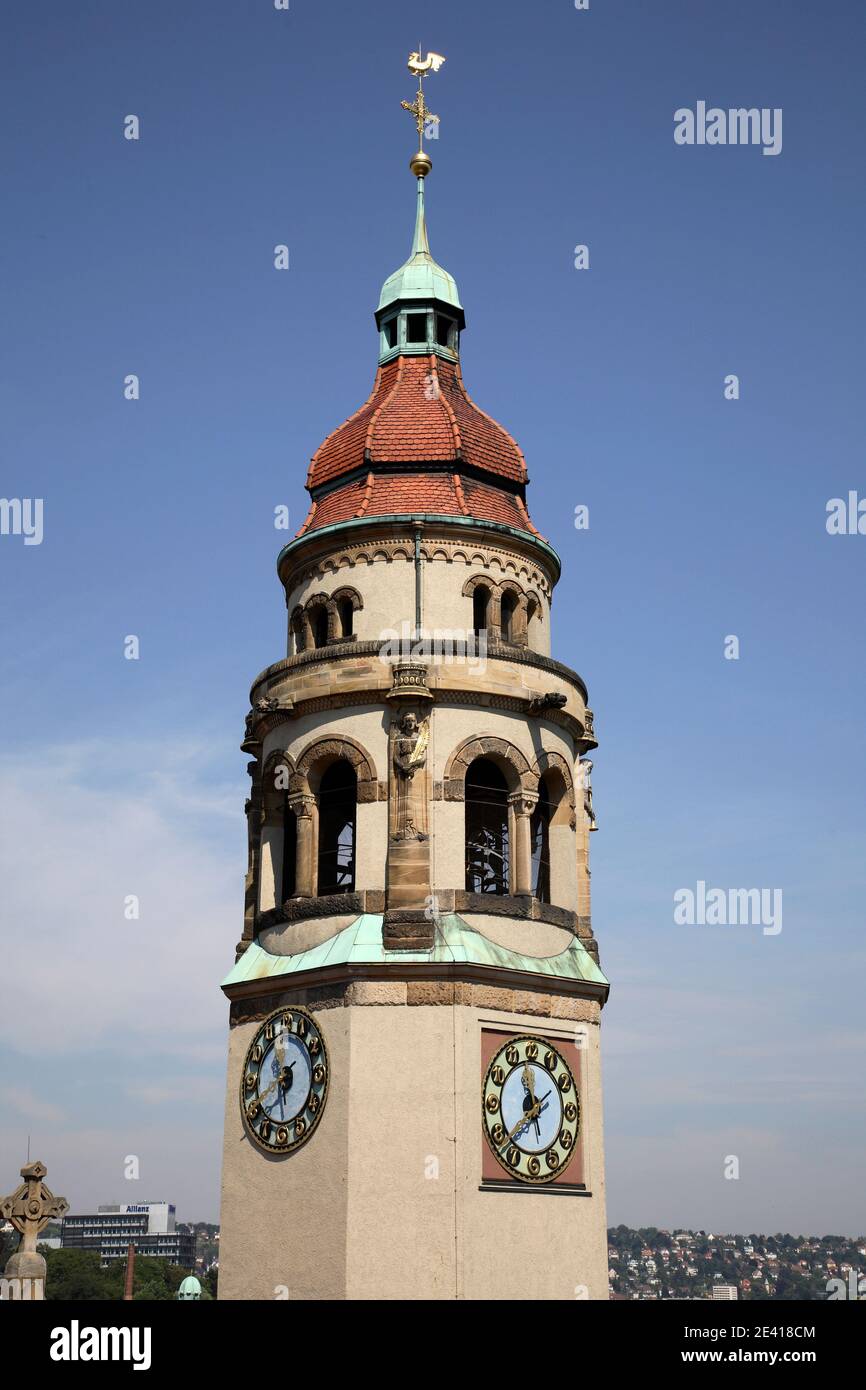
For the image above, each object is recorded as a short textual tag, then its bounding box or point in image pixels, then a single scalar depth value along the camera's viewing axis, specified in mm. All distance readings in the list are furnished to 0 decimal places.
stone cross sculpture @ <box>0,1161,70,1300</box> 32050
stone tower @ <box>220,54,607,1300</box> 29672
